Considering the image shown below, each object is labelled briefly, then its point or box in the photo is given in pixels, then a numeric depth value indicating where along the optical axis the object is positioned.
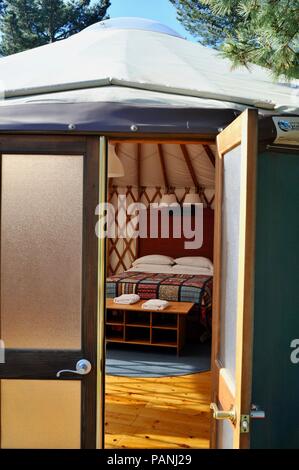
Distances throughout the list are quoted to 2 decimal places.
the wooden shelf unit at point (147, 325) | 4.44
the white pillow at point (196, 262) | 6.25
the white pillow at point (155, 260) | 6.50
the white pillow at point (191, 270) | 5.97
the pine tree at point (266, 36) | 2.30
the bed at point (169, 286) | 4.84
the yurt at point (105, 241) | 1.92
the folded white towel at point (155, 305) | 4.45
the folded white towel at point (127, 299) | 4.67
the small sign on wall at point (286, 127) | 2.25
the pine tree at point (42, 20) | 11.79
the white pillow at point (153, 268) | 6.13
